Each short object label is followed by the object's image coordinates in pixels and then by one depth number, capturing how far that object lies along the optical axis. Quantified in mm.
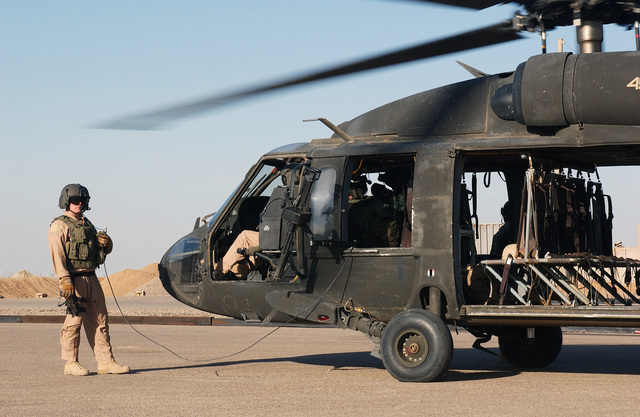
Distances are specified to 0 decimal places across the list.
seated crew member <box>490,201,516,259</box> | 11086
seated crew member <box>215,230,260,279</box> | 10914
